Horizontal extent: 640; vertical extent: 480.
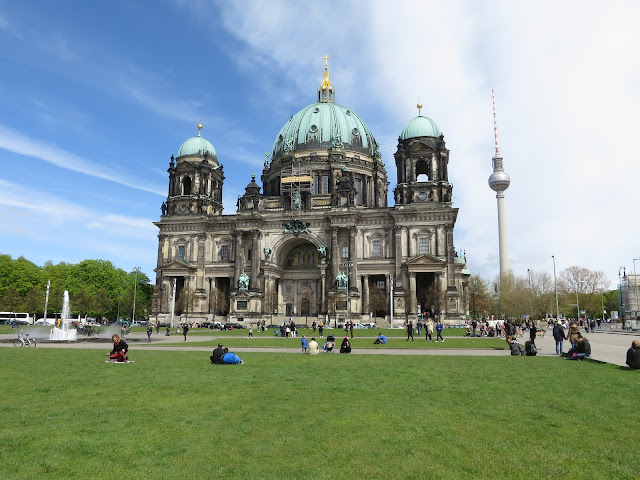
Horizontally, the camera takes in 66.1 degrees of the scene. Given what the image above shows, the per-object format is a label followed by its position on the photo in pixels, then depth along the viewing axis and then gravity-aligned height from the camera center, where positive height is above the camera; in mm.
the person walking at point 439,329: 34391 -1011
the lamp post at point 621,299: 87750 +3061
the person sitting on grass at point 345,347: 24969 -1640
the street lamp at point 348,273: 64019 +5760
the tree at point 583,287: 96250 +5490
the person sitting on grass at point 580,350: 20953 -1463
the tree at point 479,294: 107750 +5039
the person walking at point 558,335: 24172 -956
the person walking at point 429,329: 35000 -1012
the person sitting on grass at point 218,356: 19297 -1641
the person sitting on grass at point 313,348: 24172 -1643
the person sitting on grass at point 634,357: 16922 -1405
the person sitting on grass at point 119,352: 19547 -1530
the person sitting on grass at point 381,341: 31750 -1688
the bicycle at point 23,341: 29250 -1751
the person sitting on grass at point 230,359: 19219 -1759
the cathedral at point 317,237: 67750 +11430
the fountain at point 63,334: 37594 -1617
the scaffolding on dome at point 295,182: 76375 +20974
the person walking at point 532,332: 26278 -897
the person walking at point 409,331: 34175 -1127
